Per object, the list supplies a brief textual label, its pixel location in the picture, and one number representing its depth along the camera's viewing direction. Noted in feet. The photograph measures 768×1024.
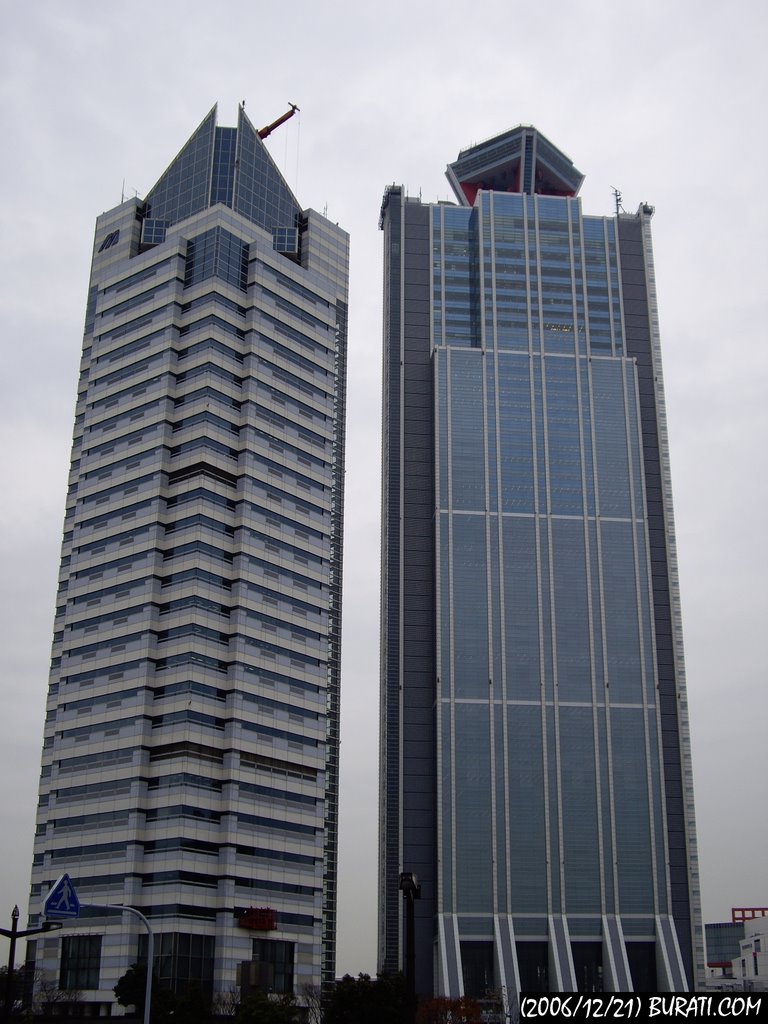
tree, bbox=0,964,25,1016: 445.37
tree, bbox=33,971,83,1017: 456.04
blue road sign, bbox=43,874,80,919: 190.80
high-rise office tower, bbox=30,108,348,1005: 492.13
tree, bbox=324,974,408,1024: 368.07
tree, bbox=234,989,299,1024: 375.25
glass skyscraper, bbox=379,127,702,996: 640.99
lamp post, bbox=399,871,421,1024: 139.36
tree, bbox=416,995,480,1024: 511.40
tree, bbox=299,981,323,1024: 492.33
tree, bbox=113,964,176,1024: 389.60
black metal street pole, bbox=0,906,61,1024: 193.36
